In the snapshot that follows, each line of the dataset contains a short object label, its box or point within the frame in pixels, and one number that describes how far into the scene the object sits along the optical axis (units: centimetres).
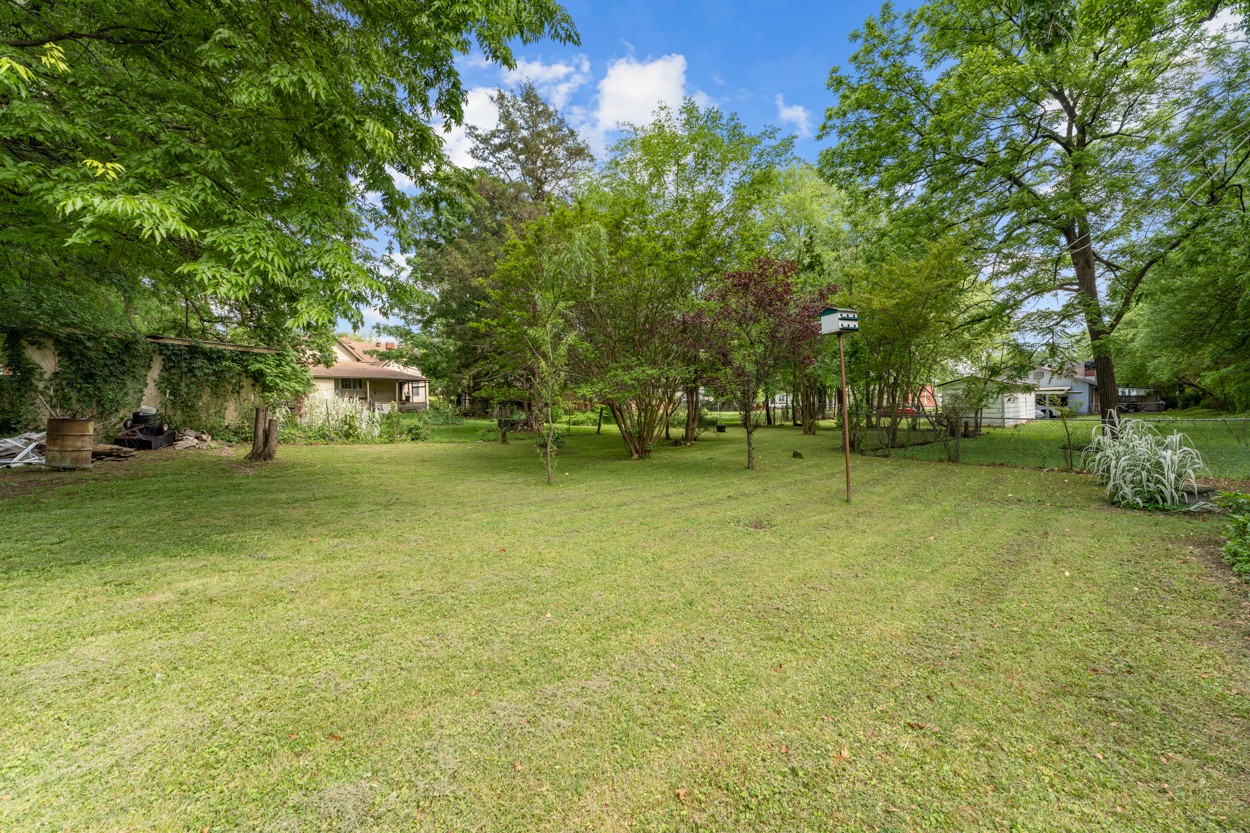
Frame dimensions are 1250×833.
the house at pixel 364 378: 2425
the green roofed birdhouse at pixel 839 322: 598
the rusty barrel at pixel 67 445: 760
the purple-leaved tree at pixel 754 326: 821
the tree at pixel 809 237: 1645
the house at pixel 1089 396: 2839
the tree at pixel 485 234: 1852
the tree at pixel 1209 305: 746
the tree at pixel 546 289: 787
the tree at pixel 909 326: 955
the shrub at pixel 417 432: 1561
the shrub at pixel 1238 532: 357
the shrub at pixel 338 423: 1448
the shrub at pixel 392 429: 1505
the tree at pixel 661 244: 981
